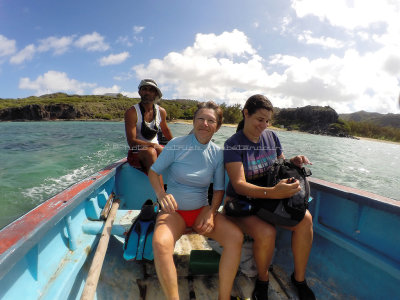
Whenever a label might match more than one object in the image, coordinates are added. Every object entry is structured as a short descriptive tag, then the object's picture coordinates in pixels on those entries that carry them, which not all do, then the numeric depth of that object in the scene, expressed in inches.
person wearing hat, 107.3
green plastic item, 69.7
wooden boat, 47.5
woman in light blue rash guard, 57.1
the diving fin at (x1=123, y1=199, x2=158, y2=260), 59.6
